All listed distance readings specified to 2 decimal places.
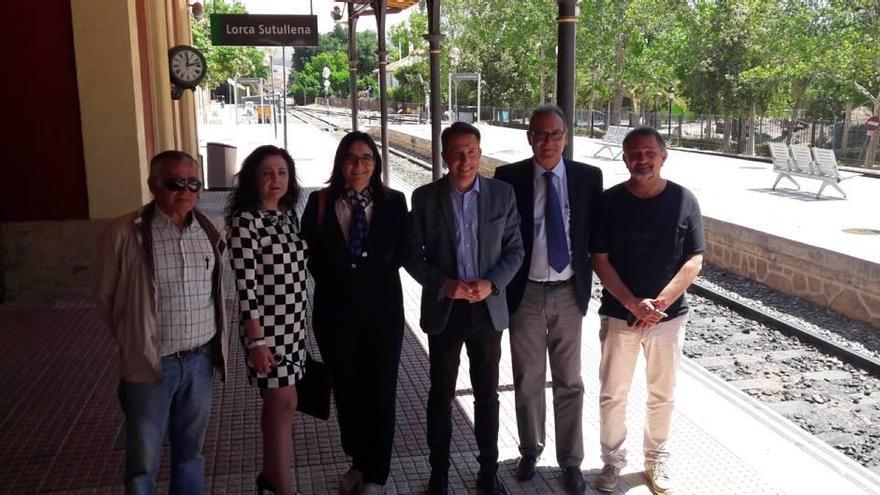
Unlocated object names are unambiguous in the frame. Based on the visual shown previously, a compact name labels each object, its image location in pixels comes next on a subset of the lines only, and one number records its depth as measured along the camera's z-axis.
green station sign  15.14
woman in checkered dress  3.09
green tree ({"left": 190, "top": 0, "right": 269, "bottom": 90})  29.00
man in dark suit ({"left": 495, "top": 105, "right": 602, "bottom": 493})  3.62
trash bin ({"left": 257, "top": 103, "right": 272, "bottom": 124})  46.45
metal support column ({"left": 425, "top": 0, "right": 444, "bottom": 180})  9.09
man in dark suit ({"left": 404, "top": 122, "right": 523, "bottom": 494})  3.41
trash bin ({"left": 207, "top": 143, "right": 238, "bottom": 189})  16.38
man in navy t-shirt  3.55
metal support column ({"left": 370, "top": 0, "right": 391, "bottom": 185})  12.53
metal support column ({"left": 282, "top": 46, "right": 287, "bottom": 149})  19.57
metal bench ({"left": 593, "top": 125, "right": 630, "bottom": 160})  24.47
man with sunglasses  2.81
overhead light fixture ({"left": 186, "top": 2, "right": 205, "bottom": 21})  18.70
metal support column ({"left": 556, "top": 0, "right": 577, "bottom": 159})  4.99
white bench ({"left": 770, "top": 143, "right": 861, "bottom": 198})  14.41
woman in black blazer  3.32
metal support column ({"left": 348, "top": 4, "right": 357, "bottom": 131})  17.59
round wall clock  12.80
